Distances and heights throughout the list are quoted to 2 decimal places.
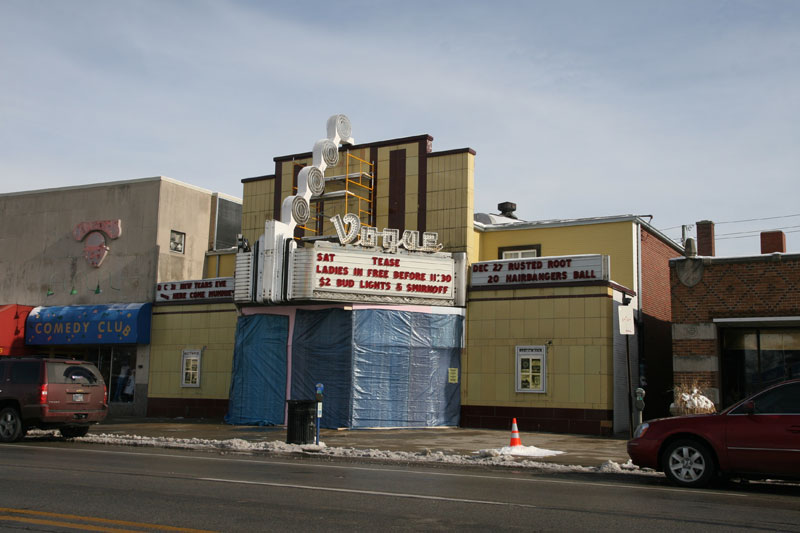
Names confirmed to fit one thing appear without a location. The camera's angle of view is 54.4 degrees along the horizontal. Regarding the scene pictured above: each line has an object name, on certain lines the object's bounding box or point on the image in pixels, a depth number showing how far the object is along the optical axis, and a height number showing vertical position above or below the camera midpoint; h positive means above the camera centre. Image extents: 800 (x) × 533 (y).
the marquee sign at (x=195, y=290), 28.73 +3.15
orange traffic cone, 17.04 -1.17
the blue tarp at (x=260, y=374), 24.39 +0.08
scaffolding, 26.91 +6.57
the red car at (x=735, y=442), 11.57 -0.82
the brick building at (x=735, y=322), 20.75 +1.79
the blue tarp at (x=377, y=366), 23.25 +0.39
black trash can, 18.00 -1.05
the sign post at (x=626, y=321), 16.62 +1.37
